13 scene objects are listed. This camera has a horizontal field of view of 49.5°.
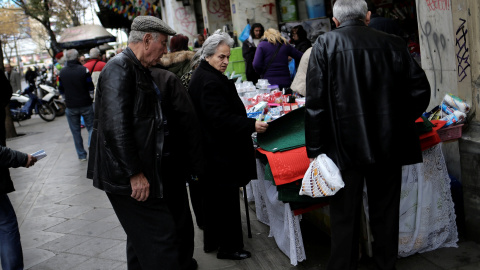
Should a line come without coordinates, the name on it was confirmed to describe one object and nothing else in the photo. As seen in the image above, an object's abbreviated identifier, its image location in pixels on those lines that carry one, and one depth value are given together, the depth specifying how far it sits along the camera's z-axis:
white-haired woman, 3.73
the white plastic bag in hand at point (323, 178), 2.89
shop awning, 27.81
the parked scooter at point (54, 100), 16.95
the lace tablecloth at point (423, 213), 3.64
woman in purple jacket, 7.18
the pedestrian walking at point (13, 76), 19.08
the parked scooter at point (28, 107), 16.97
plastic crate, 3.78
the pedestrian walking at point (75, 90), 8.79
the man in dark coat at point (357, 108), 2.87
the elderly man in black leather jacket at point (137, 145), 2.72
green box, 9.08
